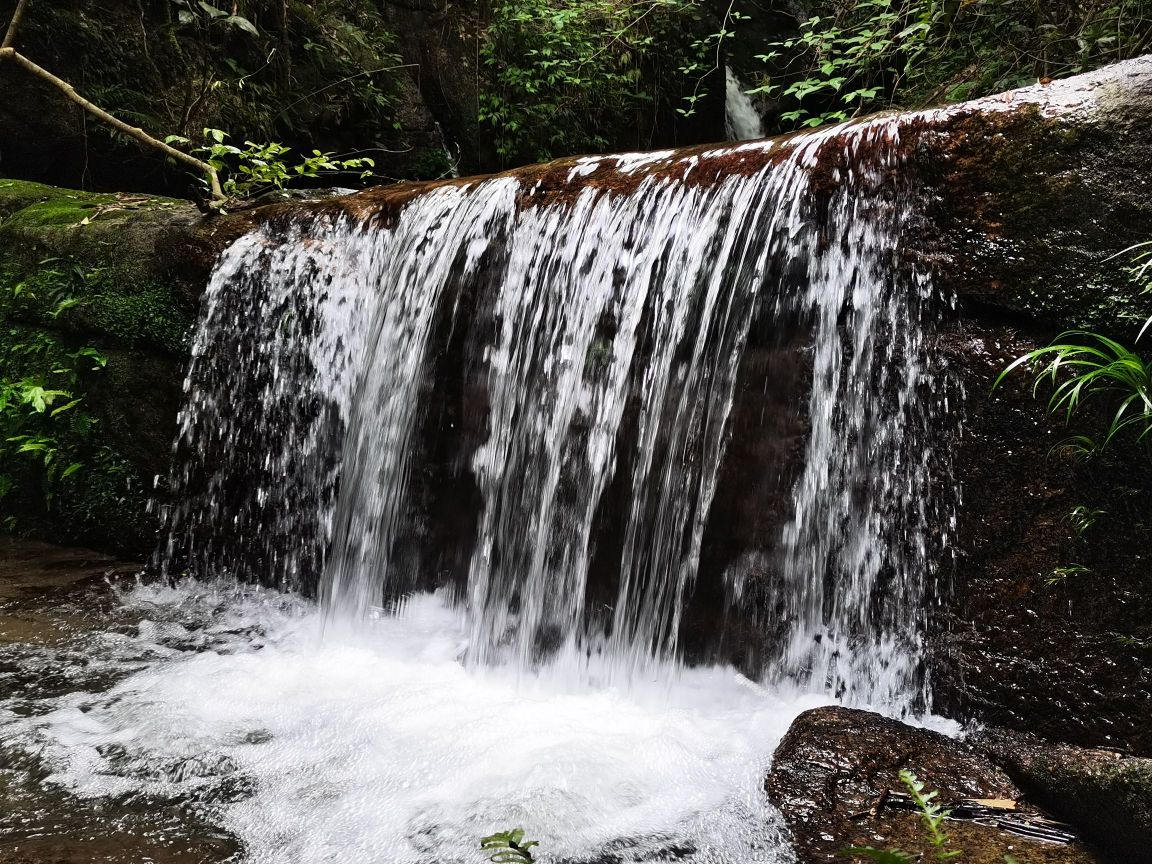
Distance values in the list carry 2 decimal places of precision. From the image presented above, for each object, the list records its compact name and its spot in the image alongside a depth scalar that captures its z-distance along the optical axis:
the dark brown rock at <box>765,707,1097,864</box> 2.25
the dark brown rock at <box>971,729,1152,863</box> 2.30
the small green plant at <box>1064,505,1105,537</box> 2.75
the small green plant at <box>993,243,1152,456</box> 2.59
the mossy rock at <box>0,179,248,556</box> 5.48
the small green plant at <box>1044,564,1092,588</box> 2.76
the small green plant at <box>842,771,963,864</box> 1.73
